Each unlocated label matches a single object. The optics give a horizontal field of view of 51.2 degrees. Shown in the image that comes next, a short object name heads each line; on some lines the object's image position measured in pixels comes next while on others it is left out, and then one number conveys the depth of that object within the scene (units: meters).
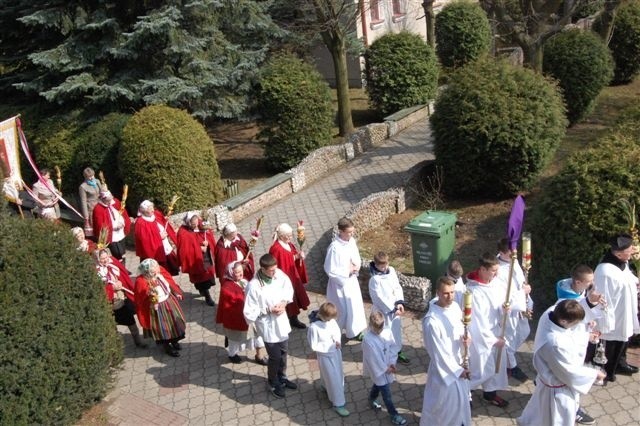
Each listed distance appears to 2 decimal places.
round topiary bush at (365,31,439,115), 19.19
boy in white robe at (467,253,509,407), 6.96
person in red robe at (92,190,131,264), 10.94
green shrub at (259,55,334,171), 15.36
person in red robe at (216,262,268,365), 8.12
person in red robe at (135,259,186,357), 8.17
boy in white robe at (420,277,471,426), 6.32
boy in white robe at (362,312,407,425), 6.83
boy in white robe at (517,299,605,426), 5.79
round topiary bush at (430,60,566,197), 11.85
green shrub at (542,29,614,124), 17.67
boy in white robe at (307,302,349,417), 6.99
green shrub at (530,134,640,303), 7.95
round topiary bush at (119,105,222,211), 12.96
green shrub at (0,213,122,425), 6.21
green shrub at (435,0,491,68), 23.83
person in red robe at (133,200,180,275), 10.11
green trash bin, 9.45
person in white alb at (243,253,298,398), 7.38
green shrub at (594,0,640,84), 22.78
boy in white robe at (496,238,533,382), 7.20
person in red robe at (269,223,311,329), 8.79
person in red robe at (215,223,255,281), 8.97
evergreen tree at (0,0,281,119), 14.98
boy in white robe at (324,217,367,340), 8.41
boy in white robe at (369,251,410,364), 7.62
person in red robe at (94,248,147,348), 8.58
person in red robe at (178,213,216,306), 9.76
